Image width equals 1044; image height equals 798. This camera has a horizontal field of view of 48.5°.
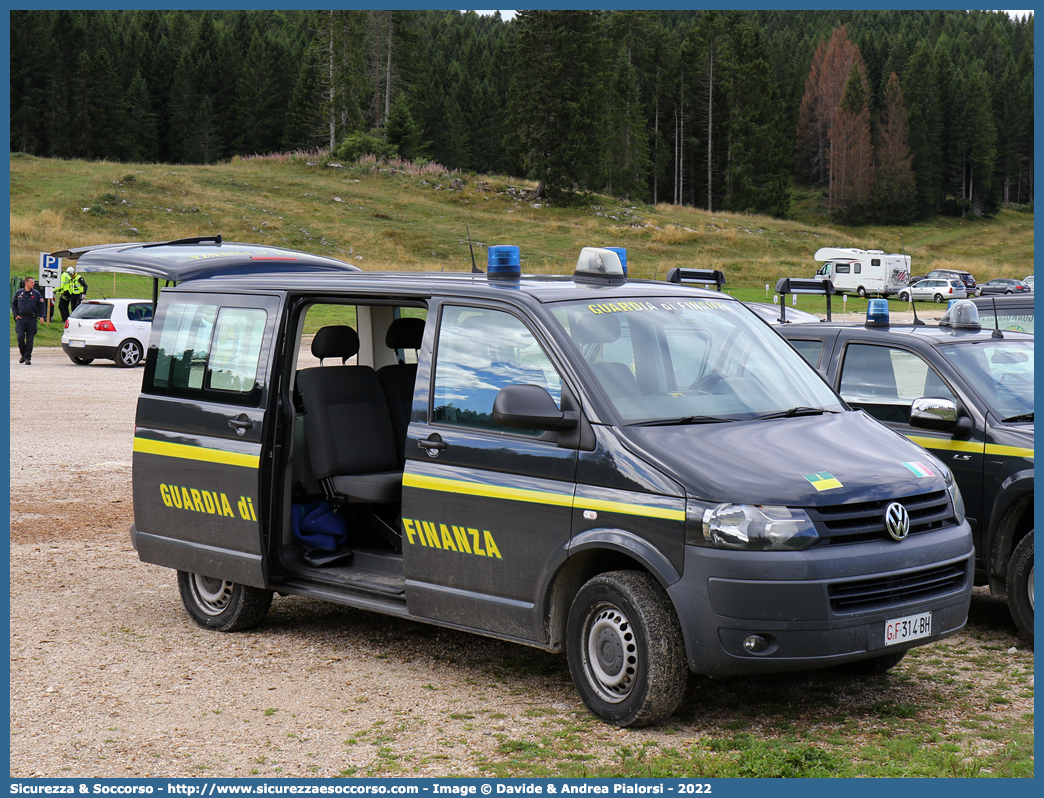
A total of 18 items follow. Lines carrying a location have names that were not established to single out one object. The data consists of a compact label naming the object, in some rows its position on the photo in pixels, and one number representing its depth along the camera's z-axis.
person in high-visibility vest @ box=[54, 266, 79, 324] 32.38
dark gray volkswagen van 4.88
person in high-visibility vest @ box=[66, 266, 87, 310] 32.59
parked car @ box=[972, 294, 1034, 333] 11.10
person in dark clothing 25.27
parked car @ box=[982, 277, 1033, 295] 53.40
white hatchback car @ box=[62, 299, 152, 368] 25.86
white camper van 61.44
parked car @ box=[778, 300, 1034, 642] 6.50
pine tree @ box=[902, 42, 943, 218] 117.19
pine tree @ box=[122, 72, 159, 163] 109.69
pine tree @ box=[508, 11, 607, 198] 77.44
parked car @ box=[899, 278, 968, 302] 55.25
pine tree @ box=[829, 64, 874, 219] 112.31
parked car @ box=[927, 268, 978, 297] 58.28
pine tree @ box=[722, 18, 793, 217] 102.25
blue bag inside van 6.97
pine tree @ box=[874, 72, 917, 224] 111.44
